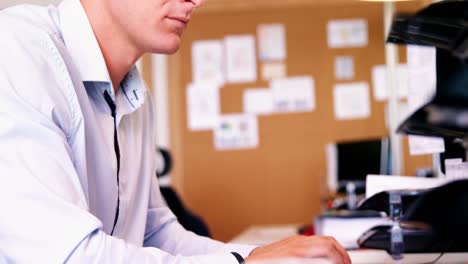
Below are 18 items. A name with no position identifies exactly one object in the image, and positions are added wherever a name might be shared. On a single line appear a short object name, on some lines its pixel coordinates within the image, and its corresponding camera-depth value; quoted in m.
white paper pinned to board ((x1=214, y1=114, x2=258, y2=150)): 5.07
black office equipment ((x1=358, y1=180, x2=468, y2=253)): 0.60
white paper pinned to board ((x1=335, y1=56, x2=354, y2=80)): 5.00
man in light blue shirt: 0.80
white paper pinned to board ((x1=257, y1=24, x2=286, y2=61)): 5.09
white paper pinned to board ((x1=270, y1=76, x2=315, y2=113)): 5.03
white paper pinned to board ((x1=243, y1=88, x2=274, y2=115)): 5.05
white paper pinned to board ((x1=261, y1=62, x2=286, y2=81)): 5.07
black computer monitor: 3.92
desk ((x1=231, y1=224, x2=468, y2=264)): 1.30
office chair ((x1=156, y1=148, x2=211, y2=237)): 2.92
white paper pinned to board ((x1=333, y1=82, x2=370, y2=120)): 4.98
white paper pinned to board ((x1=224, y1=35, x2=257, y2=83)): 5.10
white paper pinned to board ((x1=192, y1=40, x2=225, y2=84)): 5.14
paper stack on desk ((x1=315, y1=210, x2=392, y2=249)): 2.22
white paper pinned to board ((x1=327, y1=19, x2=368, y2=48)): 5.02
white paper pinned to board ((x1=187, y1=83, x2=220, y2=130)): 5.11
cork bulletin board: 5.02
